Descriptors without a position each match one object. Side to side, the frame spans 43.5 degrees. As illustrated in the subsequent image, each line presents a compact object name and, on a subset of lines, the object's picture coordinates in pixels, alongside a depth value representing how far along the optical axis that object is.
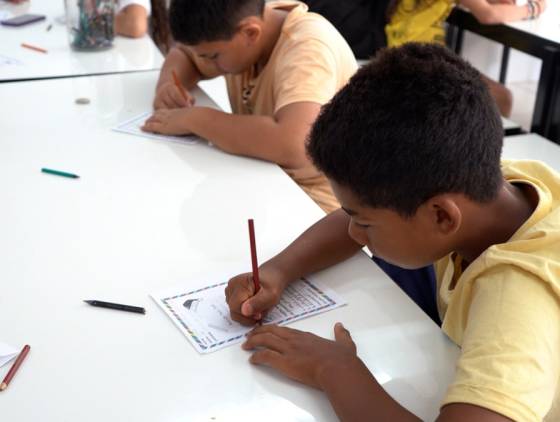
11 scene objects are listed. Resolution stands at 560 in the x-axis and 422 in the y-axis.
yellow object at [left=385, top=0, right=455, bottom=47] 2.87
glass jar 2.17
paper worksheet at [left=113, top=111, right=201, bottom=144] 1.60
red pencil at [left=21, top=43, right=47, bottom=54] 2.19
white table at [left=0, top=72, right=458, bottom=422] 0.83
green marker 1.38
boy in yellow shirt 0.74
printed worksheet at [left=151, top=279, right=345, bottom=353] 0.94
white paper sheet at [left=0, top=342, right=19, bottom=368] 0.88
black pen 0.98
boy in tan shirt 1.49
